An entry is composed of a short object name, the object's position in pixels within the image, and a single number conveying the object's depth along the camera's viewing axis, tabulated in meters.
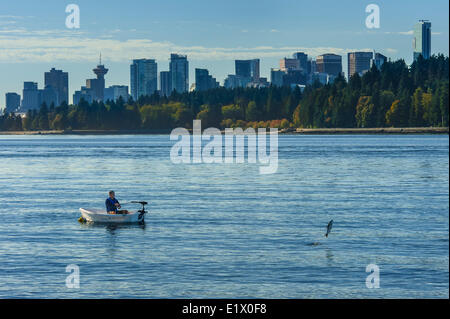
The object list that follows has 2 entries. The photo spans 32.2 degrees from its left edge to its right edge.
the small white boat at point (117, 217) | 51.16
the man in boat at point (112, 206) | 51.16
